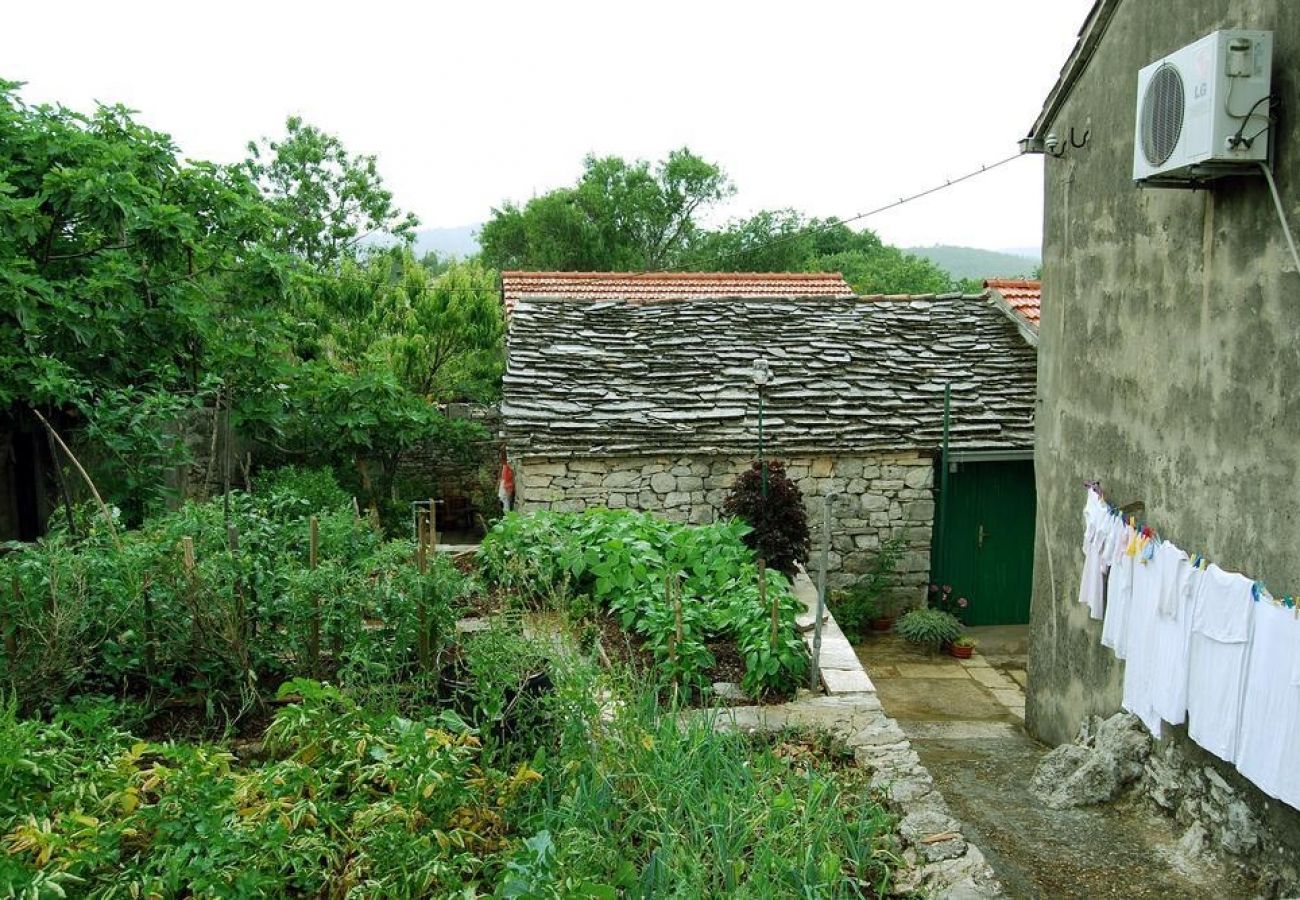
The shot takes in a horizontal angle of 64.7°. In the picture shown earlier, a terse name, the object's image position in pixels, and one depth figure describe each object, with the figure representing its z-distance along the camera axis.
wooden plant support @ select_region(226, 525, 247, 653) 5.17
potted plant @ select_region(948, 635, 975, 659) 10.91
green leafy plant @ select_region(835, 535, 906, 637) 11.30
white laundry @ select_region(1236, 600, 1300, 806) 4.83
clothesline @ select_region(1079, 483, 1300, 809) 4.92
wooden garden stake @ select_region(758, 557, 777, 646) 6.84
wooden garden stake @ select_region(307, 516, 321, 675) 5.21
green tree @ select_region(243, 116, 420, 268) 27.45
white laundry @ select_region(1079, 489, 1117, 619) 7.06
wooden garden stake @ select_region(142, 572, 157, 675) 5.03
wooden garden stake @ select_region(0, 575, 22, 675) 4.73
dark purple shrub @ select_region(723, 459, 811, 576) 9.53
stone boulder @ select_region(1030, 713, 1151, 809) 6.58
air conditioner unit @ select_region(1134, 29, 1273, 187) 5.10
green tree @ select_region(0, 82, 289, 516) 8.81
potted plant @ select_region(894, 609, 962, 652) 10.87
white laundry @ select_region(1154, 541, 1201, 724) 5.79
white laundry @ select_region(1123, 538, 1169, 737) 6.17
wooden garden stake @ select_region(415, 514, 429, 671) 5.20
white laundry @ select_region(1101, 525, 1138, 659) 6.64
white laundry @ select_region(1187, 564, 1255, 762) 5.26
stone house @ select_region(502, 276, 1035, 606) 11.30
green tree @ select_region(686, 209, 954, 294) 37.25
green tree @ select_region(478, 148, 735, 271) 35.53
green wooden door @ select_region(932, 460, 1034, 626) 11.96
